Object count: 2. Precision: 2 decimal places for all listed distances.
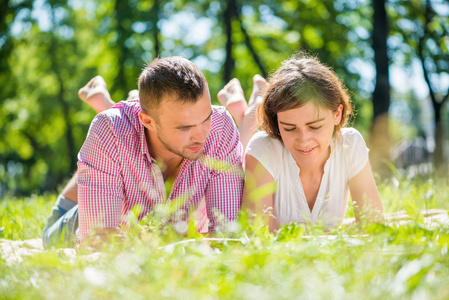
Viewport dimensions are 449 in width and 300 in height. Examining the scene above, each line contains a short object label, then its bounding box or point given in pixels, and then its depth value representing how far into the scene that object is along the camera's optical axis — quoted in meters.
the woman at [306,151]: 3.05
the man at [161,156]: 2.79
